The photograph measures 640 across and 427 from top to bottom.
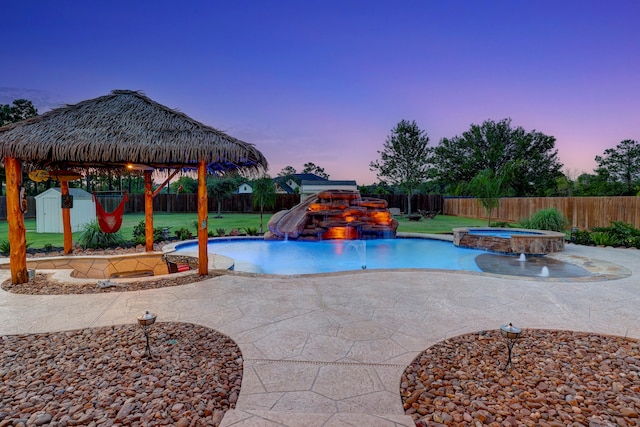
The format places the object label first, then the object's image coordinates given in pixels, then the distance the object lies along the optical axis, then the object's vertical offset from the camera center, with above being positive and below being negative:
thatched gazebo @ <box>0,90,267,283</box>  5.26 +1.10
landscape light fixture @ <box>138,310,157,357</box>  2.78 -0.98
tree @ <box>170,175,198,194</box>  39.53 +2.74
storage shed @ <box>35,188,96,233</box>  12.77 -0.22
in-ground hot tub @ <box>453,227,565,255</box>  9.09 -1.14
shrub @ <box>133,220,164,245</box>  9.78 -0.91
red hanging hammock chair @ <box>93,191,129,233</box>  7.07 -0.26
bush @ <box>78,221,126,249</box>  8.93 -0.89
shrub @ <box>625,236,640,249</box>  9.35 -1.15
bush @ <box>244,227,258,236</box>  12.91 -1.04
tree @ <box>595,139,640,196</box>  25.39 +3.07
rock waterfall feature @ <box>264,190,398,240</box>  12.73 -0.57
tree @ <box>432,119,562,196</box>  31.72 +4.83
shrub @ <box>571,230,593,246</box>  10.30 -1.11
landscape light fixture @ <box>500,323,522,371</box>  2.58 -1.04
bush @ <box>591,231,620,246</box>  9.77 -1.10
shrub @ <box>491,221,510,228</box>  13.85 -0.94
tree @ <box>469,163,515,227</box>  14.60 +0.74
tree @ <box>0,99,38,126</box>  24.53 +7.40
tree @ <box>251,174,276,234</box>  15.64 +0.76
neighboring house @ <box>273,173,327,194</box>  41.44 +3.25
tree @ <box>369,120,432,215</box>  28.86 +4.54
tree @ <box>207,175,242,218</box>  23.36 +1.28
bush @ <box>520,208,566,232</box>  11.99 -0.66
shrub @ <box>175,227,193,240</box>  11.03 -0.96
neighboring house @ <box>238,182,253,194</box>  40.08 +2.06
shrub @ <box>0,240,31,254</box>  7.89 -0.99
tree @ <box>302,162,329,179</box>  62.25 +6.84
